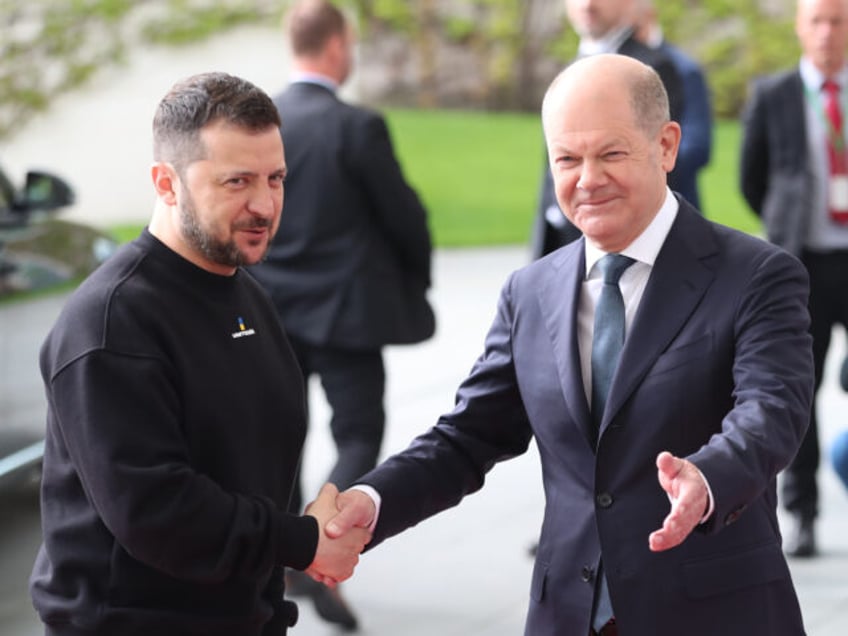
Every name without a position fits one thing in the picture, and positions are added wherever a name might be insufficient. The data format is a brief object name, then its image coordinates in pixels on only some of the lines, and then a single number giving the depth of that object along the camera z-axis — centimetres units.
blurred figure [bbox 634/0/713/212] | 1266
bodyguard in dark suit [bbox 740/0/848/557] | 1173
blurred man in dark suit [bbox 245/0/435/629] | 1073
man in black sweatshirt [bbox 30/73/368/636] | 512
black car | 961
